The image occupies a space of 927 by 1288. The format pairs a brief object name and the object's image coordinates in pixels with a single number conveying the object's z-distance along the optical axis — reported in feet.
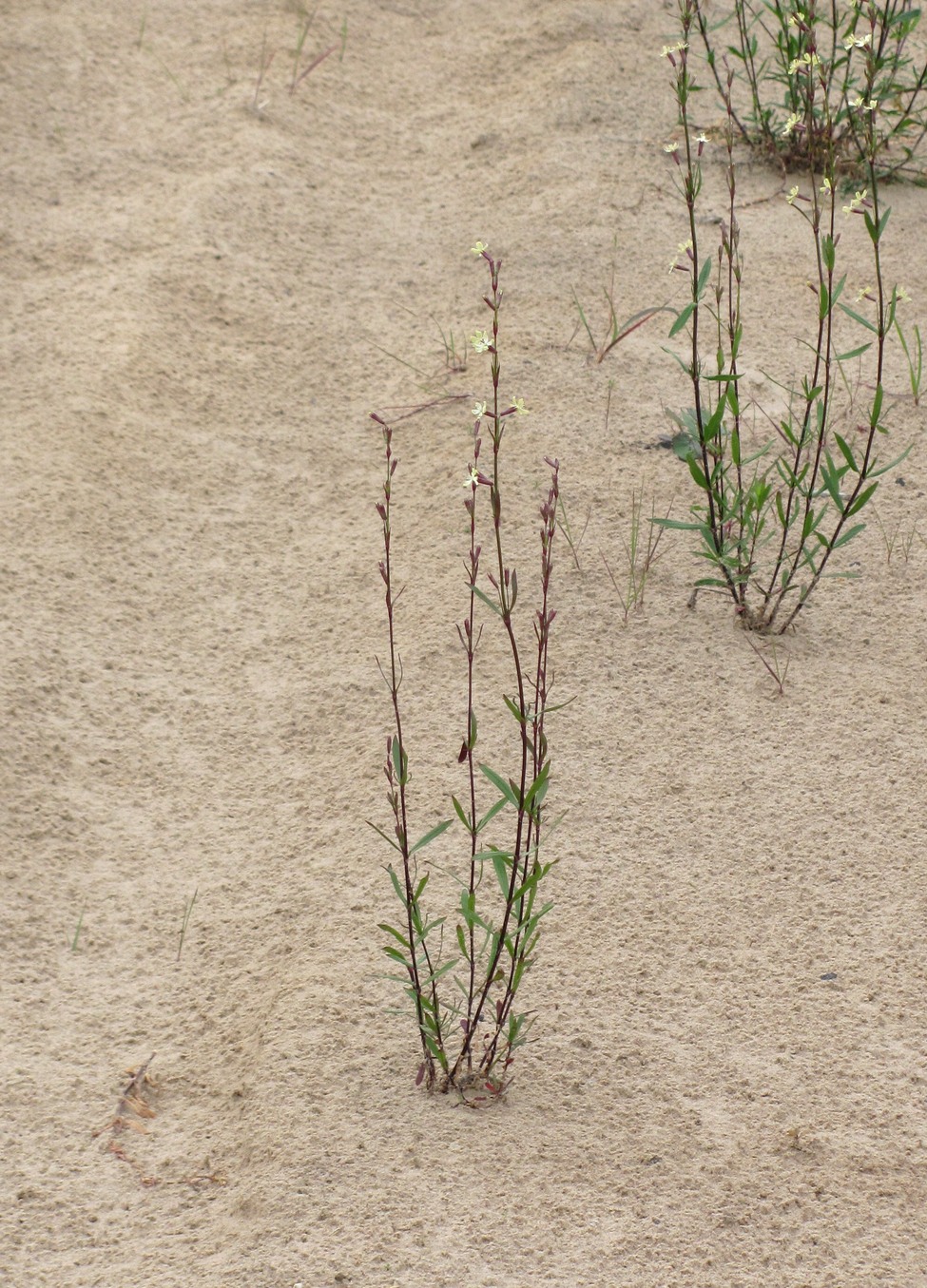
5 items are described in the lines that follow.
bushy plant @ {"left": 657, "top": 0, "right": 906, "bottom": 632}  16.98
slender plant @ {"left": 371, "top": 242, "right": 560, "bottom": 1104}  12.41
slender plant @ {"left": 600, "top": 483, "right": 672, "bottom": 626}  19.95
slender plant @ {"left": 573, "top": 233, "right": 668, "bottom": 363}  24.85
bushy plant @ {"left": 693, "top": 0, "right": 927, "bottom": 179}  27.32
